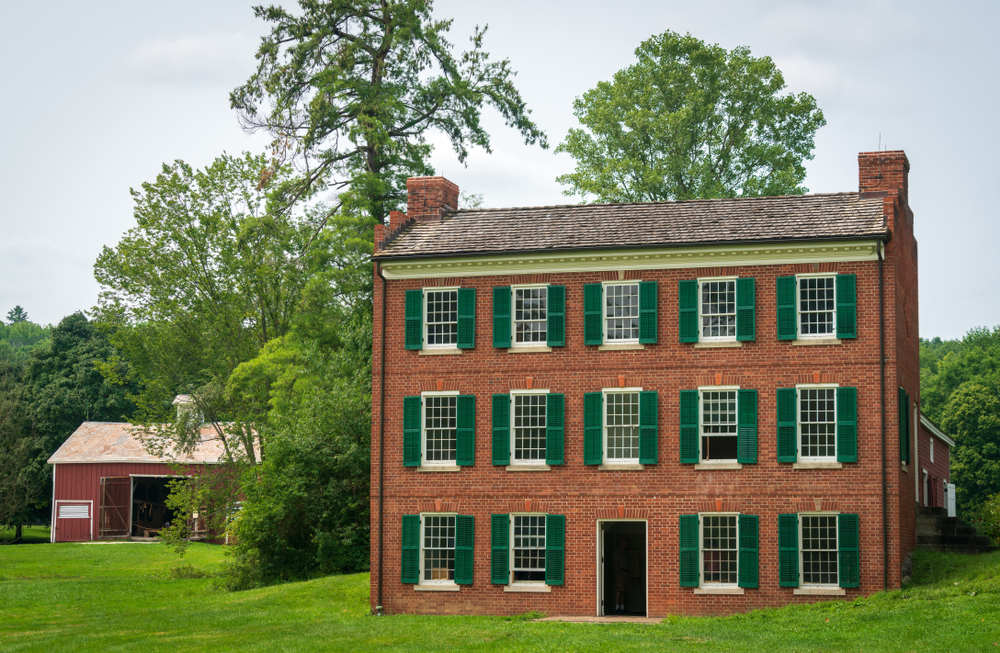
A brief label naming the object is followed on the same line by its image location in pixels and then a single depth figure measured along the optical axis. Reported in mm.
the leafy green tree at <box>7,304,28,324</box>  158875
